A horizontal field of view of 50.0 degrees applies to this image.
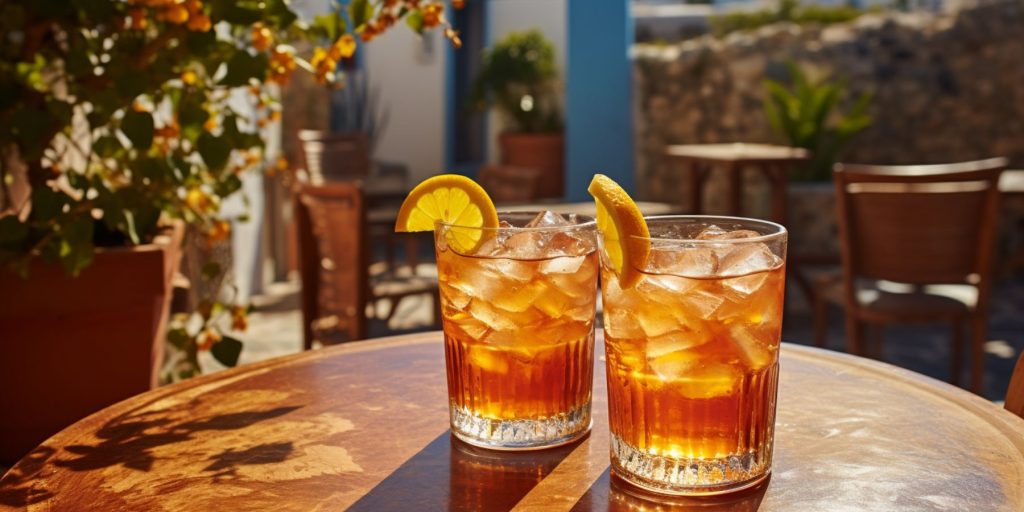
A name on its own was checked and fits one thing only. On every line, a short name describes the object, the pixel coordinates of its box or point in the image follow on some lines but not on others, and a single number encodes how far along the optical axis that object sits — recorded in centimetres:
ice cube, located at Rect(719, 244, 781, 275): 82
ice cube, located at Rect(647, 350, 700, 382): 84
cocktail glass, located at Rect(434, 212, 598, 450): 93
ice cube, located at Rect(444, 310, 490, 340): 96
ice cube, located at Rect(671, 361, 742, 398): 85
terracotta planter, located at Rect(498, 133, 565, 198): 905
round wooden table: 83
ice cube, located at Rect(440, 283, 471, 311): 97
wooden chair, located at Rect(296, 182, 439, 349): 344
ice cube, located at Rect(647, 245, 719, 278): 82
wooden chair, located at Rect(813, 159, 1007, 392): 330
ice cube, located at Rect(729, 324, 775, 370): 85
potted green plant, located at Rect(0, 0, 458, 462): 157
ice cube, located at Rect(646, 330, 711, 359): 83
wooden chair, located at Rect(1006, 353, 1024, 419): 111
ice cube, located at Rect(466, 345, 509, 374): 96
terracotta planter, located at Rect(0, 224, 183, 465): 167
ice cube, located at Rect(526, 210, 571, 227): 99
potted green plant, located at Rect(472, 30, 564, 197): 910
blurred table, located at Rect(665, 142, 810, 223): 470
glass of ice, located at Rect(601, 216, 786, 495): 83
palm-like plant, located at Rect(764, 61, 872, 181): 621
